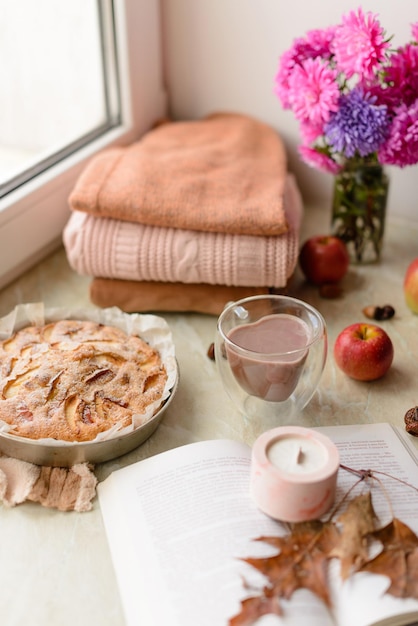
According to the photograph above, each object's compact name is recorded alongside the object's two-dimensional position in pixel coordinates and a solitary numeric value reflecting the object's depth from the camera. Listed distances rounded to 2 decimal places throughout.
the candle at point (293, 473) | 0.67
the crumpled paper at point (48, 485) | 0.73
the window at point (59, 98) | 1.08
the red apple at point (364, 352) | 0.88
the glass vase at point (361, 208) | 1.06
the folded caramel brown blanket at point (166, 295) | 1.00
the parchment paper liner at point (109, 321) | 0.91
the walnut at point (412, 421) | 0.81
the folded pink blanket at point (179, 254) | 0.96
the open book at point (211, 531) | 0.62
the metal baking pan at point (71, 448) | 0.74
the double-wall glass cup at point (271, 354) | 0.78
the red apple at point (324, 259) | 1.06
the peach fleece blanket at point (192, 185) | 0.96
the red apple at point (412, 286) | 1.01
